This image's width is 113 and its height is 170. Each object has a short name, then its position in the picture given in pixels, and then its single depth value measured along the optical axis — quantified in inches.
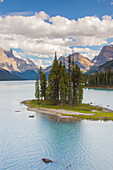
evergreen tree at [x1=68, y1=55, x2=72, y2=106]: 2980.8
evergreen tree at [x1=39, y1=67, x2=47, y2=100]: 3686.0
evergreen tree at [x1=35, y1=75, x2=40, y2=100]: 3791.8
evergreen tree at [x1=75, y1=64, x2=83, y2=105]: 3132.4
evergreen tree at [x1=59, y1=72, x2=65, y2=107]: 2987.2
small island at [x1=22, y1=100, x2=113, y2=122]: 2315.0
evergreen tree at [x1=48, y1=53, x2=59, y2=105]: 3218.5
